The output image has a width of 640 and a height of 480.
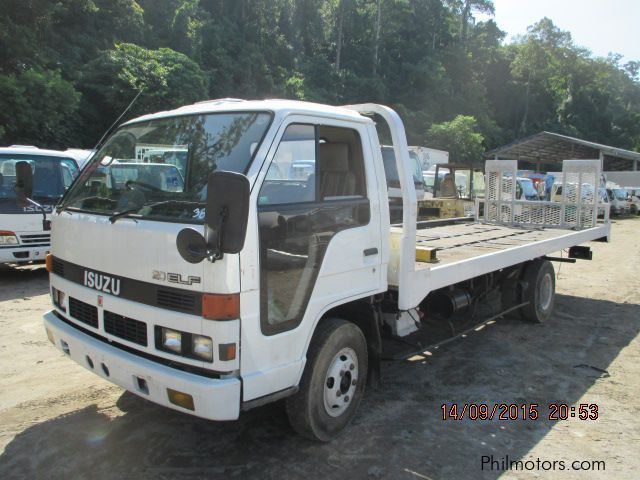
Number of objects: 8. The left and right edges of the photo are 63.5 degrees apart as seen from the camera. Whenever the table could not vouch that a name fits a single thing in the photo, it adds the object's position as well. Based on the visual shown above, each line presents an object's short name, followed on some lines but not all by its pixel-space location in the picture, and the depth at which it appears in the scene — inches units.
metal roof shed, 1336.1
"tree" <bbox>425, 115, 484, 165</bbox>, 1692.9
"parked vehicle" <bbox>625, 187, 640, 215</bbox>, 1146.7
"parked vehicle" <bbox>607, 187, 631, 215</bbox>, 1053.8
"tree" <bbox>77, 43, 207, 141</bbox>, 977.5
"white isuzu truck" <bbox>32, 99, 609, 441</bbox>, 106.6
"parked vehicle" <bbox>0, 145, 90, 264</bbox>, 302.7
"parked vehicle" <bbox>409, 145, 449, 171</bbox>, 969.5
